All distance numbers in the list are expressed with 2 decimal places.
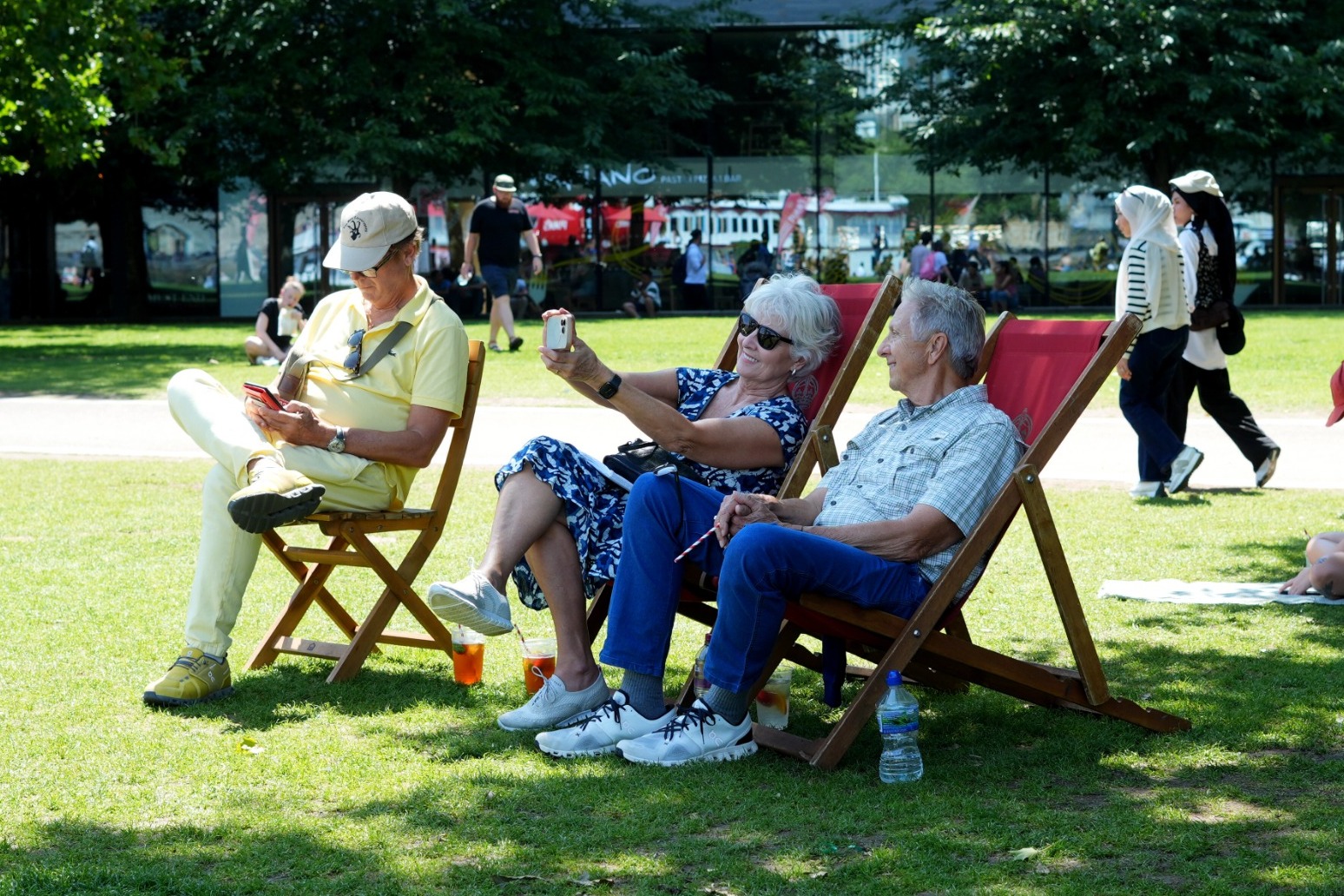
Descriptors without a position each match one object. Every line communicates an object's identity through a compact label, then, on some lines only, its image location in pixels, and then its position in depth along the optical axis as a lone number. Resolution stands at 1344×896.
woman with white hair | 4.55
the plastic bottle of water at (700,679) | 4.33
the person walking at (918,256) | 31.38
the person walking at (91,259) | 34.19
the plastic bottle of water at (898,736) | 4.07
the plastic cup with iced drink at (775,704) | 4.63
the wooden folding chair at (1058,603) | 4.13
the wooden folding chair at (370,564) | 5.09
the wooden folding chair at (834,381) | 4.79
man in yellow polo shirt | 4.95
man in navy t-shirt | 17.95
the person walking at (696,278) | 32.41
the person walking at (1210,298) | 8.96
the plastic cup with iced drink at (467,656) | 5.11
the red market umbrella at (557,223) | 32.91
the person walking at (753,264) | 32.91
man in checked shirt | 4.06
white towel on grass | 6.14
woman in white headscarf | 8.54
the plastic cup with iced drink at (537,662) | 4.96
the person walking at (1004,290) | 31.69
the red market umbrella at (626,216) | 33.06
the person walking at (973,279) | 32.44
